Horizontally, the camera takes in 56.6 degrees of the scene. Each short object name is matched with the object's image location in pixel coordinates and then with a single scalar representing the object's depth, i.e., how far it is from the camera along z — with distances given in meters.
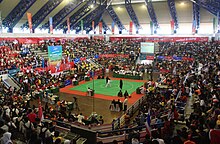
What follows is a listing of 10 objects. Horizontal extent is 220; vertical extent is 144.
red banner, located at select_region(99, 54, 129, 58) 35.95
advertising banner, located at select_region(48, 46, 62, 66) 21.56
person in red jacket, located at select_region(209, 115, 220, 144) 5.22
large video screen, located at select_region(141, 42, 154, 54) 30.72
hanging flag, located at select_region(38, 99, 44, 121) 9.90
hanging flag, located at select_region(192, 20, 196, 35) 34.52
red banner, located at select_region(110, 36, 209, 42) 34.56
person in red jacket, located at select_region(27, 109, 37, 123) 8.73
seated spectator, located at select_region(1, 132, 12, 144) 6.17
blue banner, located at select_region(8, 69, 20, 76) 21.12
